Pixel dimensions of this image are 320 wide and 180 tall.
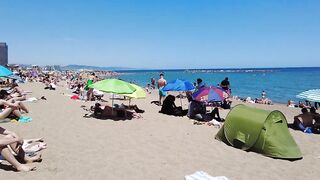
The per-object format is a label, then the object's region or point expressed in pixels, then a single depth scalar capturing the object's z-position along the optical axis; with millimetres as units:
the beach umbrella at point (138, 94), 8187
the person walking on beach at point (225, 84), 10860
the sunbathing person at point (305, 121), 7245
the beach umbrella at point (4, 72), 8143
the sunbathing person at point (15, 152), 3642
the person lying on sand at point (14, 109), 5233
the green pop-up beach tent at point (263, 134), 5103
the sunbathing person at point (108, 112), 7749
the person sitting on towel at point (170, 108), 8474
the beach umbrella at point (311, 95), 7319
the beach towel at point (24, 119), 6665
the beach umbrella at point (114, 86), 7171
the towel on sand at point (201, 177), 3719
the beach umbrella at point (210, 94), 7412
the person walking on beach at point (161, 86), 10641
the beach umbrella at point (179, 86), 8864
